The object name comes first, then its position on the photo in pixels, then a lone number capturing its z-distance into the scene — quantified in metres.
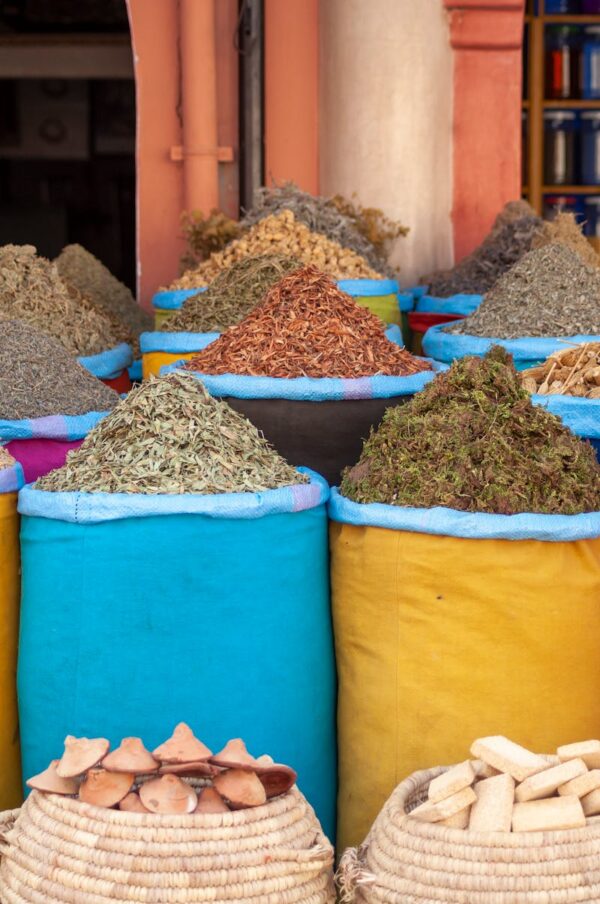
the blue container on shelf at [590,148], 6.49
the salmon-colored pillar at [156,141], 4.93
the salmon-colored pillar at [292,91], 5.04
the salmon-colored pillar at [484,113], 5.04
